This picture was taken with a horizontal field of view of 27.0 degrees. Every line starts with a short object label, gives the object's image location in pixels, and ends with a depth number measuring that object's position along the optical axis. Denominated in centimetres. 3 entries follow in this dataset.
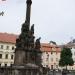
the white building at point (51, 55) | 5044
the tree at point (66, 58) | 4150
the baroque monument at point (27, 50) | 1510
